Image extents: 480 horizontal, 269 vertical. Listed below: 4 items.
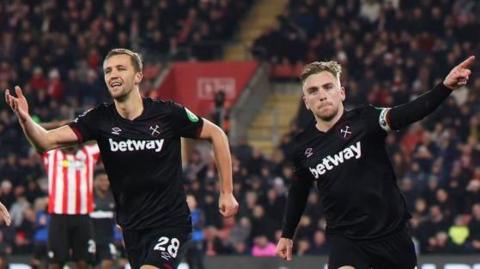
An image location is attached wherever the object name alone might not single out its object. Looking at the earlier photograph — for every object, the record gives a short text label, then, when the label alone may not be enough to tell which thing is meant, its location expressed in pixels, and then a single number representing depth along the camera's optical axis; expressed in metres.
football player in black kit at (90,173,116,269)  30.80
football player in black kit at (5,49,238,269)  16.46
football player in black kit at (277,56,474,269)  15.86
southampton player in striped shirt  28.85
